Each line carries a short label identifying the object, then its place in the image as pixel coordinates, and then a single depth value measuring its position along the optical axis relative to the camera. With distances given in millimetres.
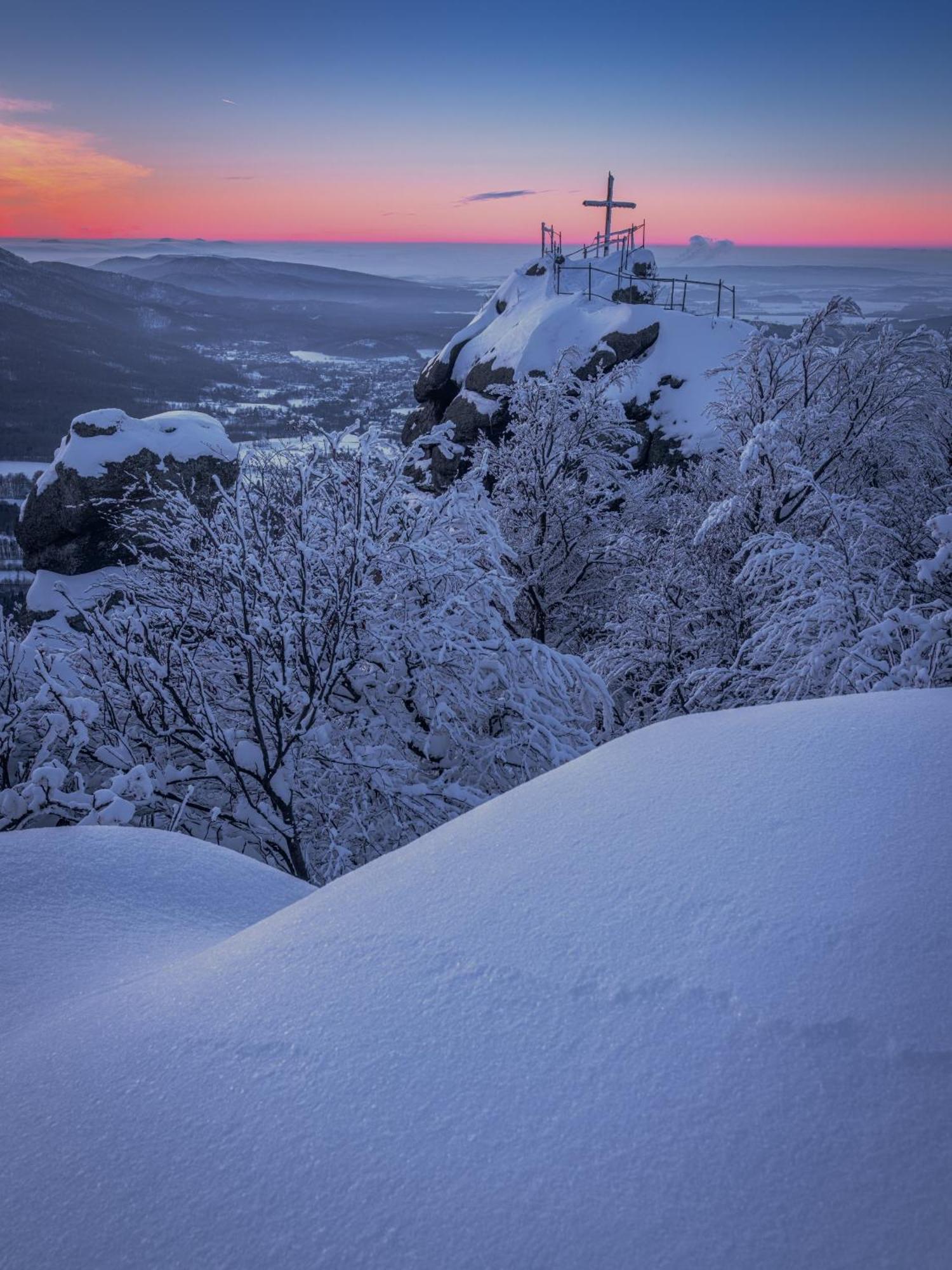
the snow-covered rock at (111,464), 19406
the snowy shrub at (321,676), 7340
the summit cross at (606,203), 34219
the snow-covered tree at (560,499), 17281
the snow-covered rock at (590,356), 22875
